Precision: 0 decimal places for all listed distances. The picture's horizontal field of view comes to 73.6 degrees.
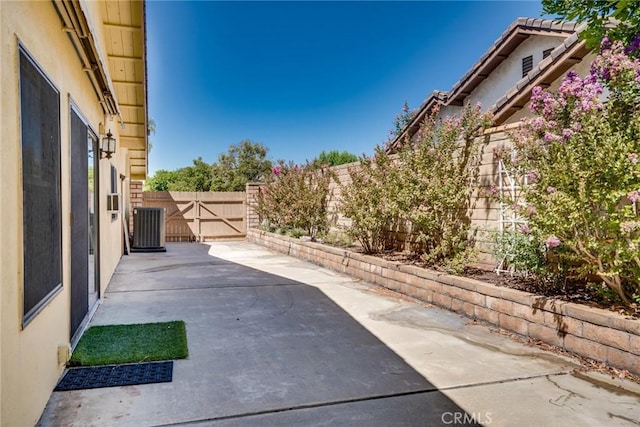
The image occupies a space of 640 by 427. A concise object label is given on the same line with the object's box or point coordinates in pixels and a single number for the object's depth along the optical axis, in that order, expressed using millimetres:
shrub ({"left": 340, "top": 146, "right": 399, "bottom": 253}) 7728
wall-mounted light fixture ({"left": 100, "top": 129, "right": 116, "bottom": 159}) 6197
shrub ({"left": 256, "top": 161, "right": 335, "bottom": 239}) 11133
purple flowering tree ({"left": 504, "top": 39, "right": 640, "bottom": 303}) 3662
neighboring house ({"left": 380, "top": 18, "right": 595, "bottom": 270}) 5992
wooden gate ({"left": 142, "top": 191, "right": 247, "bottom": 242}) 15648
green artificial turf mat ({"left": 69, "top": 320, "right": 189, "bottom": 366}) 3656
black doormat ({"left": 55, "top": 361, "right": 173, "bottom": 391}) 3143
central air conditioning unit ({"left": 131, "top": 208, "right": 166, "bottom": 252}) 12211
